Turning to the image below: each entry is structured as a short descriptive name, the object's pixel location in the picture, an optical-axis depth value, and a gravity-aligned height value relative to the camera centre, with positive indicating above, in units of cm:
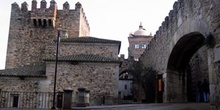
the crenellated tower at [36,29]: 2389 +493
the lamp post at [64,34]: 2255 +418
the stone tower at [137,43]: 4509 +710
